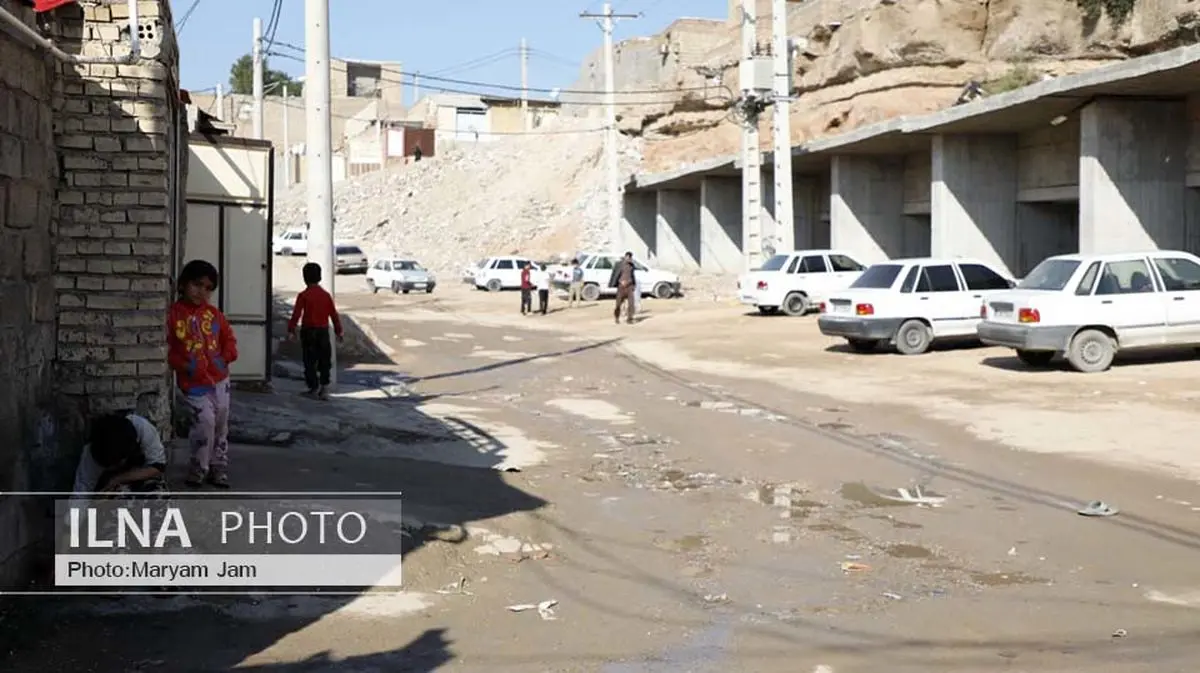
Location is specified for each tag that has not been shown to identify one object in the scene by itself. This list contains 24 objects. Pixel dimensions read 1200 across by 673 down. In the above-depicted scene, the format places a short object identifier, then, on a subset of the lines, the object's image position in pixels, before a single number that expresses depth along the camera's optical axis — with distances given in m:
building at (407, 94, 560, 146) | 97.75
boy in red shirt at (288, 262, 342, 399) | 15.45
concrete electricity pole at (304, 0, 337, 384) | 16.89
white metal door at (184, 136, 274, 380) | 14.05
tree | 116.57
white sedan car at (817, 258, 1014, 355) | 21.91
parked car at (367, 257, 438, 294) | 50.28
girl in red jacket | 8.46
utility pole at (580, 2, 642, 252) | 52.69
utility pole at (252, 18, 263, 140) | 39.91
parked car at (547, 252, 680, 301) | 42.00
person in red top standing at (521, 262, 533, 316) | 36.72
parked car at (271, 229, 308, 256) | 66.42
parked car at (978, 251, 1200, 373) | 17.92
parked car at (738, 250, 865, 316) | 32.03
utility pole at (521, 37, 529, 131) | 96.12
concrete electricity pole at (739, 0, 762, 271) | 36.53
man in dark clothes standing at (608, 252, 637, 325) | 32.25
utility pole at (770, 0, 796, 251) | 34.88
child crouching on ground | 7.09
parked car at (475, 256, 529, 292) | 50.12
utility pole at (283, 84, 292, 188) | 89.56
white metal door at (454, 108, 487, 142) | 97.69
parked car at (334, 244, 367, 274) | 61.28
